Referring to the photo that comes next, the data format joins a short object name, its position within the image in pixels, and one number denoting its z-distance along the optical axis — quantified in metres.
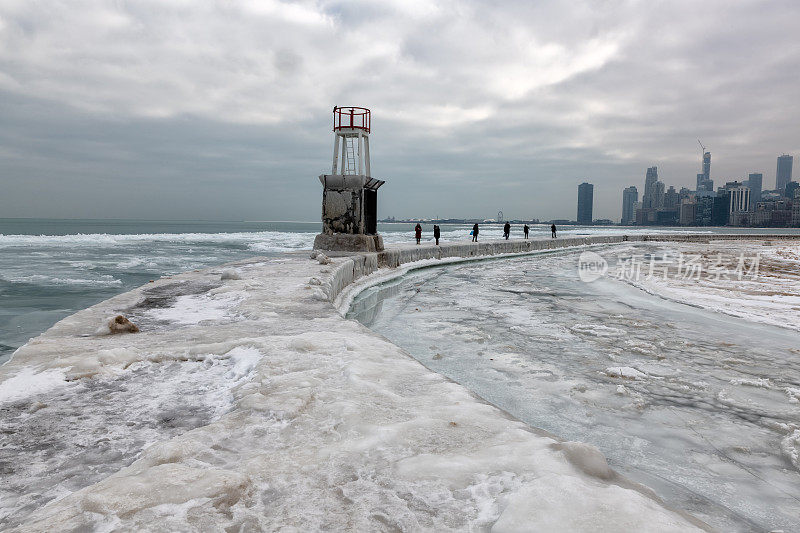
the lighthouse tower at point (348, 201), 16.12
